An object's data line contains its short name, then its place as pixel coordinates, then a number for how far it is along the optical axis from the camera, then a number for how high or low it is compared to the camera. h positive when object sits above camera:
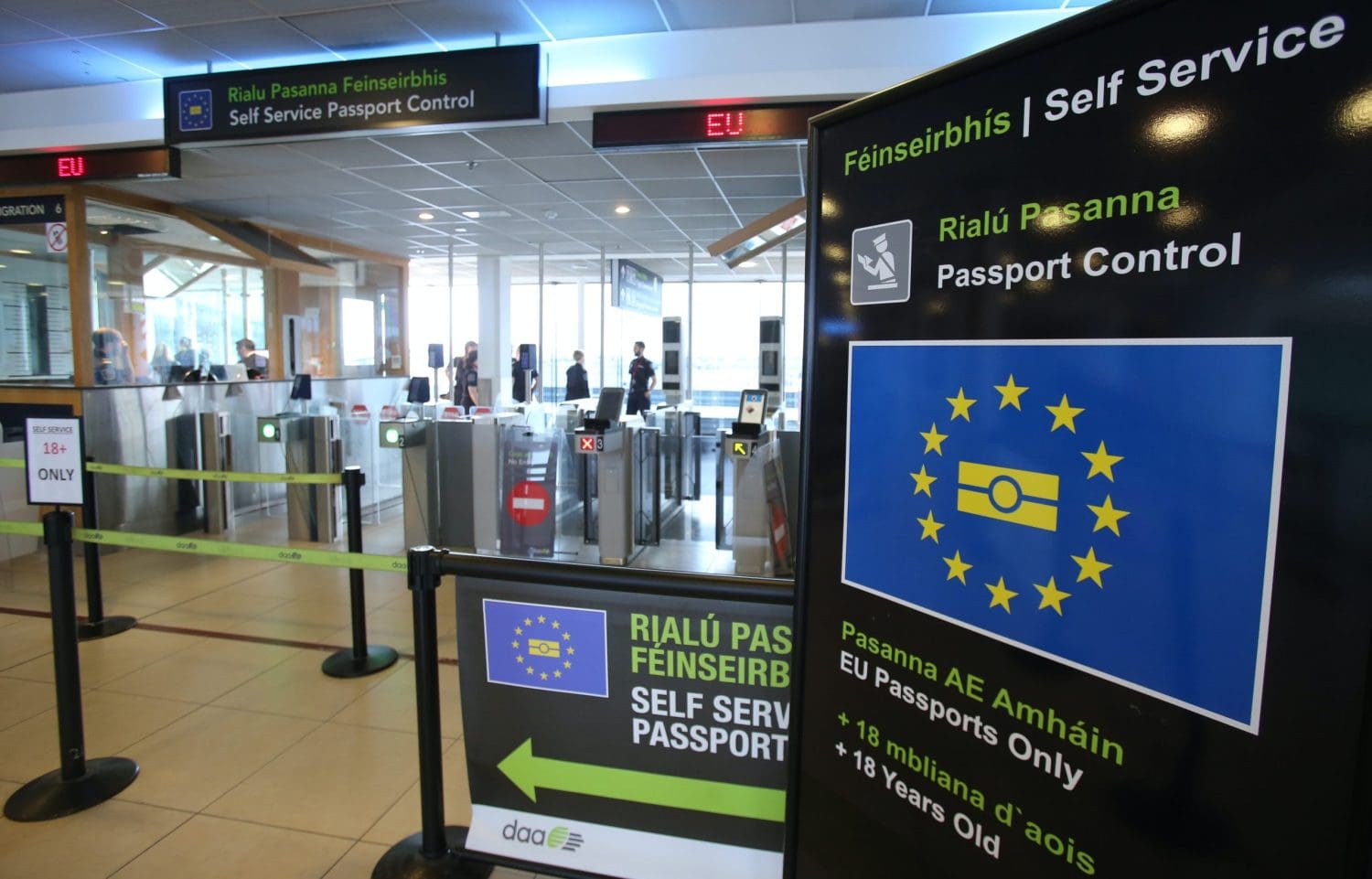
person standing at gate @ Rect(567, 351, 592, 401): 10.88 -0.18
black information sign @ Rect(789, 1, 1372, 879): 0.79 -0.10
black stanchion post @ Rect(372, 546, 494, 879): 2.13 -1.14
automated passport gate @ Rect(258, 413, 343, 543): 6.75 -0.90
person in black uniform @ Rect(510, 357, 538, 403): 10.73 -0.17
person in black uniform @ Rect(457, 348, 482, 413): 9.30 -0.16
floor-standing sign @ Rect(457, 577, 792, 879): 1.79 -0.90
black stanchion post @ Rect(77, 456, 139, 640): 4.20 -1.43
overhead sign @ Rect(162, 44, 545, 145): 4.20 +1.55
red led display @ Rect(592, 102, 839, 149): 4.29 +1.43
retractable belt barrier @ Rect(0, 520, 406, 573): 2.36 -0.66
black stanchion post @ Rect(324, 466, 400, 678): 3.71 -1.30
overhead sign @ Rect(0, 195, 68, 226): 6.27 +1.28
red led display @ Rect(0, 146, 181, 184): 5.28 +1.41
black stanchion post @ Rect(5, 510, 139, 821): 2.63 -1.34
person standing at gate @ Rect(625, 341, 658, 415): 10.60 -0.16
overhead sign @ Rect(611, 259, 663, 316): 10.50 +1.23
